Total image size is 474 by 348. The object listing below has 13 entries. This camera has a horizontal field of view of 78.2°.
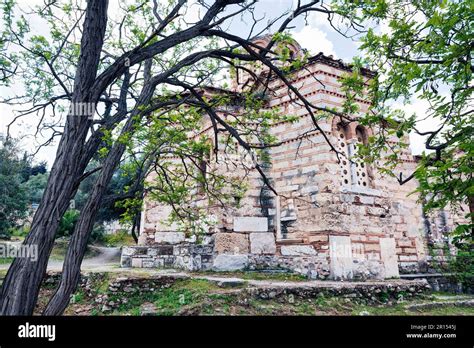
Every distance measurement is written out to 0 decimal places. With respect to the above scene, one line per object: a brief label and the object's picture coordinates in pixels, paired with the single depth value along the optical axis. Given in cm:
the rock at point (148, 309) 497
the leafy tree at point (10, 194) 1167
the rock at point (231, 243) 743
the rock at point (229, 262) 727
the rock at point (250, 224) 770
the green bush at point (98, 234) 1592
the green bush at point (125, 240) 1520
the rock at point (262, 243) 757
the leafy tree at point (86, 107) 275
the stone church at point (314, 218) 701
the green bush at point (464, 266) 865
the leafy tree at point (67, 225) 1365
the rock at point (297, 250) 700
